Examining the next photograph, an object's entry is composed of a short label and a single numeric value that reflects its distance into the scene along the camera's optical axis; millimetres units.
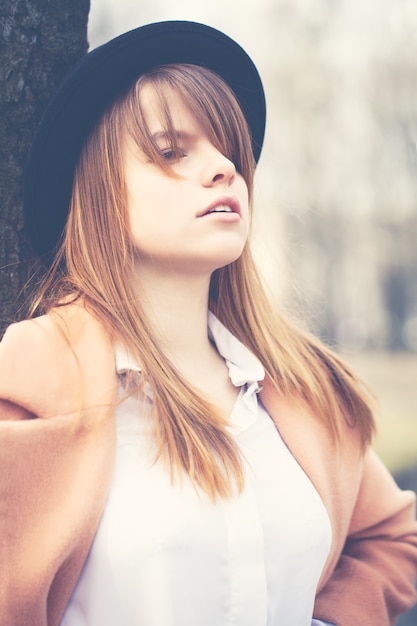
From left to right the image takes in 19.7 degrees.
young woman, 996
